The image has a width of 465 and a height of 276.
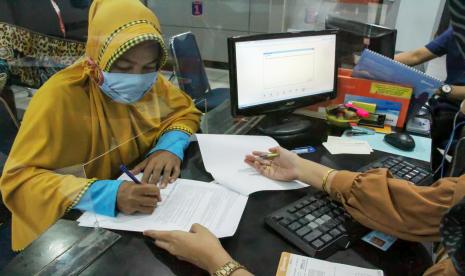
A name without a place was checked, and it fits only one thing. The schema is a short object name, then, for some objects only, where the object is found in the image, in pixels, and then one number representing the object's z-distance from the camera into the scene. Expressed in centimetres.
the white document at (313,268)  70
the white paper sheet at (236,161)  99
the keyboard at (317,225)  77
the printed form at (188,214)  81
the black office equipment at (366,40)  171
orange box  148
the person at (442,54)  220
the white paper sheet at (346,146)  125
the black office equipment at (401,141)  127
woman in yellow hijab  88
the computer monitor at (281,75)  121
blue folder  146
